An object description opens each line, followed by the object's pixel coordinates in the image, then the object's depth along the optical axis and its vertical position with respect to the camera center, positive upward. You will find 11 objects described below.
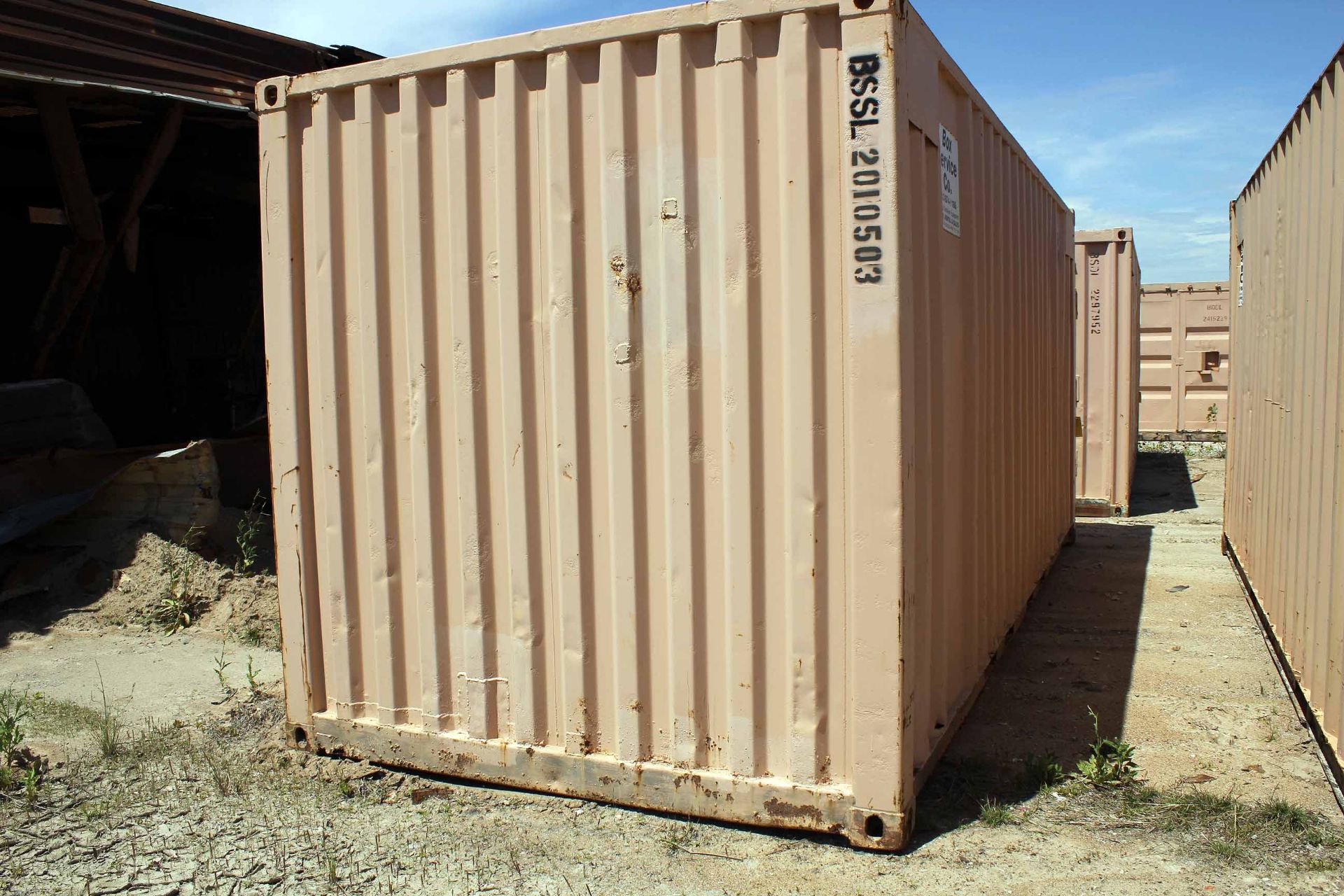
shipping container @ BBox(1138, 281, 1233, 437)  15.15 +0.28
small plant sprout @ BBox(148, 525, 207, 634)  6.03 -1.16
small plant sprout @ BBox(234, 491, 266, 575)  6.47 -0.93
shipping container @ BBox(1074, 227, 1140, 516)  10.07 +0.12
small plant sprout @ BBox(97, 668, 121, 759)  4.11 -1.39
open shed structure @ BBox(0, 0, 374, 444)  6.32 +1.59
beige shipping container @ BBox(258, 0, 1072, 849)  3.12 -0.07
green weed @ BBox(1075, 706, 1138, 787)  3.69 -1.38
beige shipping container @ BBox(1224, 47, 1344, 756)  3.81 -0.09
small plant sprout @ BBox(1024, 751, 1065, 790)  3.72 -1.41
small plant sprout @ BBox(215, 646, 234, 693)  4.89 -1.35
